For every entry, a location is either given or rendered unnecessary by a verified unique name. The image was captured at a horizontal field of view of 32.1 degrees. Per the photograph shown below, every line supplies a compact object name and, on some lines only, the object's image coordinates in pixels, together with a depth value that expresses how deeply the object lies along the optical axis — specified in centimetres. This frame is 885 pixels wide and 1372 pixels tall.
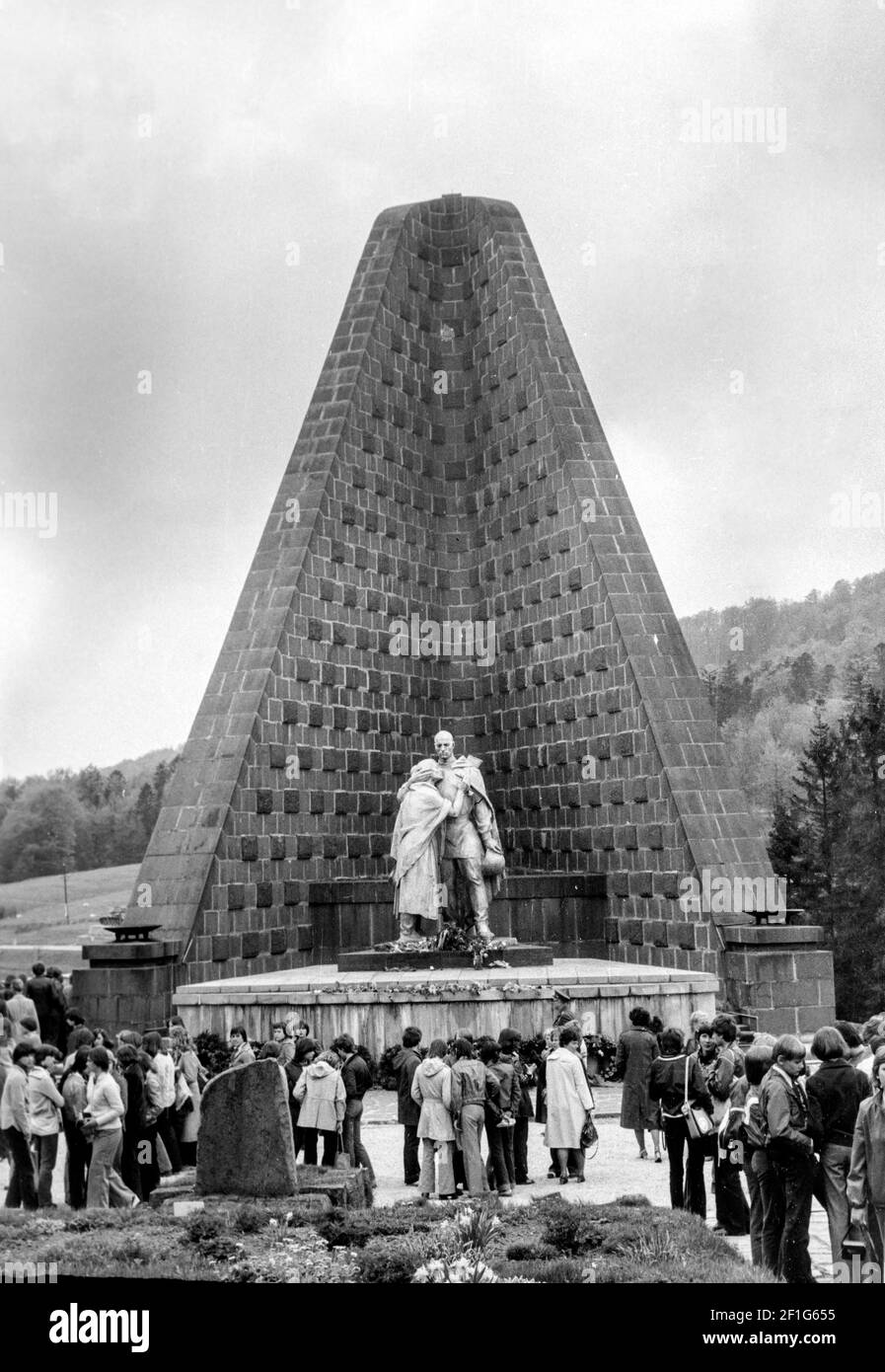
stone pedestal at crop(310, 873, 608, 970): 2220
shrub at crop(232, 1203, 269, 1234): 888
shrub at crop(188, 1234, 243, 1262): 834
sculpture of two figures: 1856
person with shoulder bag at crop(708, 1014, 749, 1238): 937
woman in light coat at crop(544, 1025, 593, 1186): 1139
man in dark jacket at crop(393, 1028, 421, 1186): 1144
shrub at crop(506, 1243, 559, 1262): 838
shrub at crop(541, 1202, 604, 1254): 864
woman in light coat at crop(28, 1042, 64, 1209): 1111
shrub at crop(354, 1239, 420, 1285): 811
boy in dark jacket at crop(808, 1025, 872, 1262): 837
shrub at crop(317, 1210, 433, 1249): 877
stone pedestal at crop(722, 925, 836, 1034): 1792
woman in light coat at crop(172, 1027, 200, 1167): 1232
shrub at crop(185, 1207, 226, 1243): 869
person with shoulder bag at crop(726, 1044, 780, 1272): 842
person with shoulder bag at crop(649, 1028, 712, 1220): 997
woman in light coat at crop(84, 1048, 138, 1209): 1061
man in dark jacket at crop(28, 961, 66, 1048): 1736
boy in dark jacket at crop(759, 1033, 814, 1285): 823
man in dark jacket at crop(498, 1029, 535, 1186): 1173
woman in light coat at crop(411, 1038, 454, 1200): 1083
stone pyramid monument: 2062
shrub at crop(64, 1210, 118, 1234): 947
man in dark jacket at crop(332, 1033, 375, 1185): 1161
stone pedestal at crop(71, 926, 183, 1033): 1823
